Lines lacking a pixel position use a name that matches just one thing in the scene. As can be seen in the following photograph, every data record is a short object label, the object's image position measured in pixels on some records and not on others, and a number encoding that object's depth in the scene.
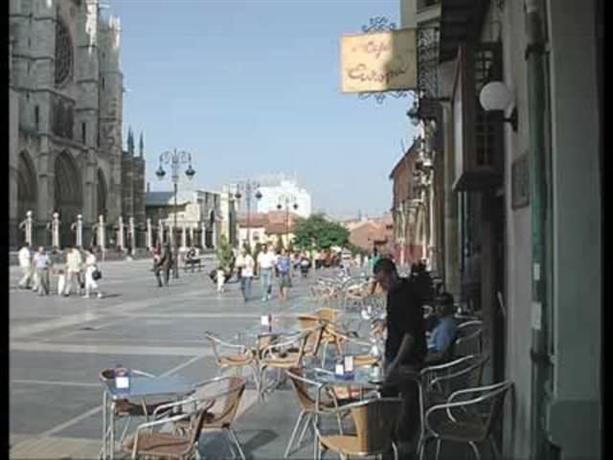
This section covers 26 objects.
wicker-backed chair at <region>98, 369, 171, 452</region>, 5.85
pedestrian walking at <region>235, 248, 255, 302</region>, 26.03
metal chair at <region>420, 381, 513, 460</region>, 5.62
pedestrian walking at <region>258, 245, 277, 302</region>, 26.36
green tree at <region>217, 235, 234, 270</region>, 32.67
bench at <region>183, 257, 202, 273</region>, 43.84
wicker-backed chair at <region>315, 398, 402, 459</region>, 5.30
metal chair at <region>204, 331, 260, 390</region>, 9.20
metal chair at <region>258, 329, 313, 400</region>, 9.04
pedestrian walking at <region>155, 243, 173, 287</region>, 28.92
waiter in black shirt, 6.26
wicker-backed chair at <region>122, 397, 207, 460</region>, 5.16
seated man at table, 7.80
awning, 8.72
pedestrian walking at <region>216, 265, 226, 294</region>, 29.74
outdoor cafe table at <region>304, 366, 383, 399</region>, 6.50
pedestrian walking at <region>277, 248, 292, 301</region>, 27.06
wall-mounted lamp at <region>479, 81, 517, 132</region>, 6.05
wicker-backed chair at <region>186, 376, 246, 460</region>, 5.93
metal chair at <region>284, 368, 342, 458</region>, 6.26
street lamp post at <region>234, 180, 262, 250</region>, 25.38
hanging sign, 10.05
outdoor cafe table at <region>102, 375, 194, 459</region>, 5.60
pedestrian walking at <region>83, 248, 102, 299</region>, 12.91
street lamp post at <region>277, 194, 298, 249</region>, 50.69
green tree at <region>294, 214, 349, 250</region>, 60.56
